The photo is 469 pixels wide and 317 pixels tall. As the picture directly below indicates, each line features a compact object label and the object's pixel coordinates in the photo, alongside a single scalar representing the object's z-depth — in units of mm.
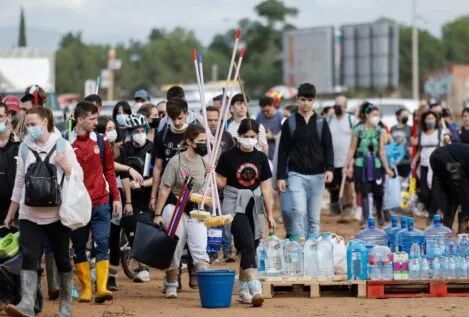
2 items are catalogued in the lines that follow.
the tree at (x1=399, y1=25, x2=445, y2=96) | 140375
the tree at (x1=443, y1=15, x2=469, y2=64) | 156225
